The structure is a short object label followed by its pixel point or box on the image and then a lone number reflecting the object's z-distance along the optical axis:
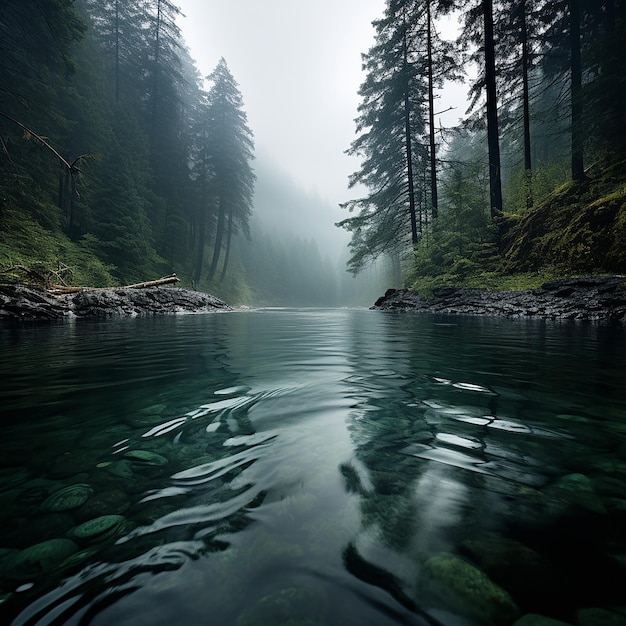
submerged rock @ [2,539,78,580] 0.76
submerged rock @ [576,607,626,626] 0.61
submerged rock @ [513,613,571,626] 0.61
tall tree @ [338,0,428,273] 13.95
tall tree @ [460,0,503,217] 10.82
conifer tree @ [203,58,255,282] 26.91
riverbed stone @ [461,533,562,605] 0.68
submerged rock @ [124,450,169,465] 1.34
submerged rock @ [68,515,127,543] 0.89
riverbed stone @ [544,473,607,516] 0.98
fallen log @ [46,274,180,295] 9.96
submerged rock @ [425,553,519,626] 0.63
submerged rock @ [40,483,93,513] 1.04
